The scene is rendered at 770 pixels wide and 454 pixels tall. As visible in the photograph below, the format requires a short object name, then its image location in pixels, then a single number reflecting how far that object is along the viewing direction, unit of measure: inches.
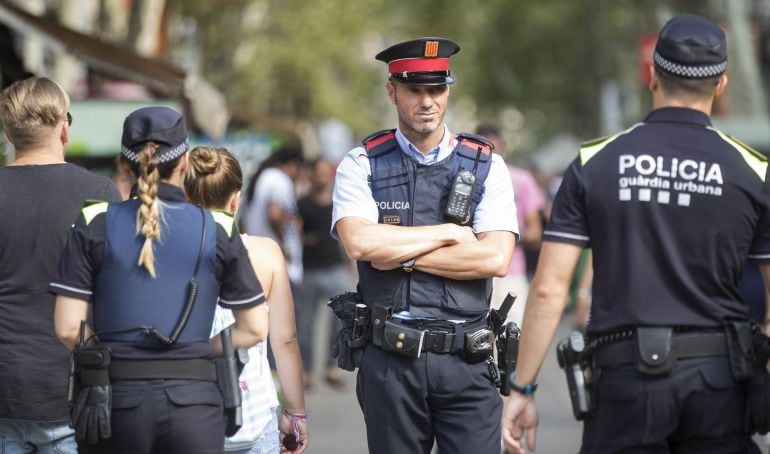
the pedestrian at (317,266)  1016.9
